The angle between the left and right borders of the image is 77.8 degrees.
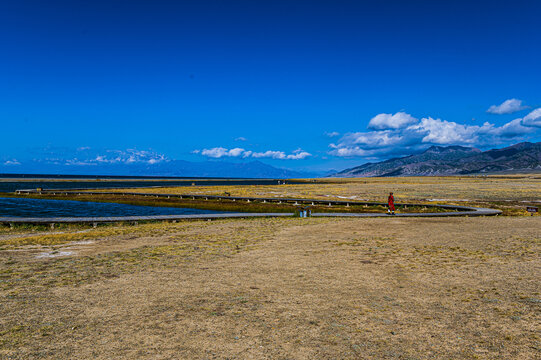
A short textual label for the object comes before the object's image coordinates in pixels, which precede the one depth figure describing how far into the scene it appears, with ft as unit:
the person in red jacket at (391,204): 111.87
